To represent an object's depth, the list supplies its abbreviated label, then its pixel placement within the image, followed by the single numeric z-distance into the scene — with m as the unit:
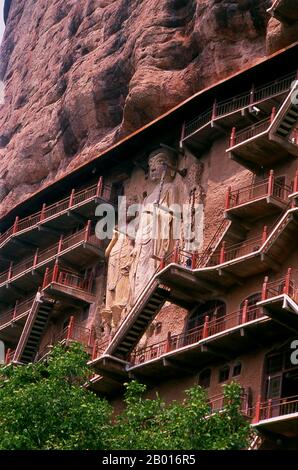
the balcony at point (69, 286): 49.25
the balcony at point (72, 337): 47.81
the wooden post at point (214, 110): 45.59
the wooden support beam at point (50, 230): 52.94
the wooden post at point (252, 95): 44.62
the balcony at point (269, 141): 42.22
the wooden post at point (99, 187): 50.47
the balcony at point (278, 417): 36.47
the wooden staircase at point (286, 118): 42.09
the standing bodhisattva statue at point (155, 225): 45.78
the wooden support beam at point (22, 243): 54.47
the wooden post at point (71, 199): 51.77
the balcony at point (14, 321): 52.00
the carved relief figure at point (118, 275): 46.84
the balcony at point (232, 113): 44.09
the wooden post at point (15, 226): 54.53
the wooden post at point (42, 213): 53.12
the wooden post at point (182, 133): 46.81
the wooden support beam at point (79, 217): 51.72
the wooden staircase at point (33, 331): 49.66
